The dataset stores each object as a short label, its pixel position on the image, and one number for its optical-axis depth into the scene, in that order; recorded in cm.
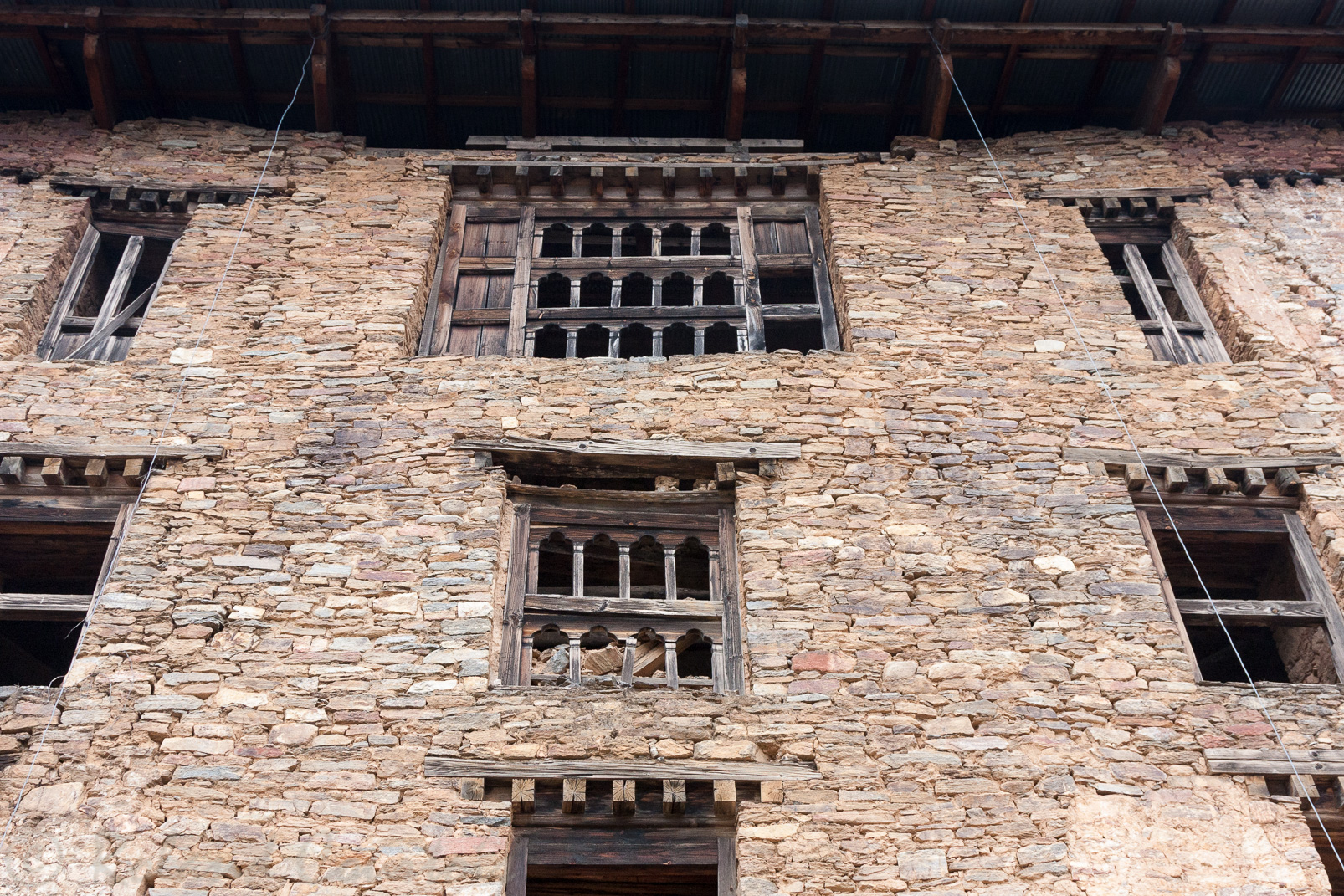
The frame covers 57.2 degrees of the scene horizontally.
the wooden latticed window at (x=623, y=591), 708
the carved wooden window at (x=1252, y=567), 740
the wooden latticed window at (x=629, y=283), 933
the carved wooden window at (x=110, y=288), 902
